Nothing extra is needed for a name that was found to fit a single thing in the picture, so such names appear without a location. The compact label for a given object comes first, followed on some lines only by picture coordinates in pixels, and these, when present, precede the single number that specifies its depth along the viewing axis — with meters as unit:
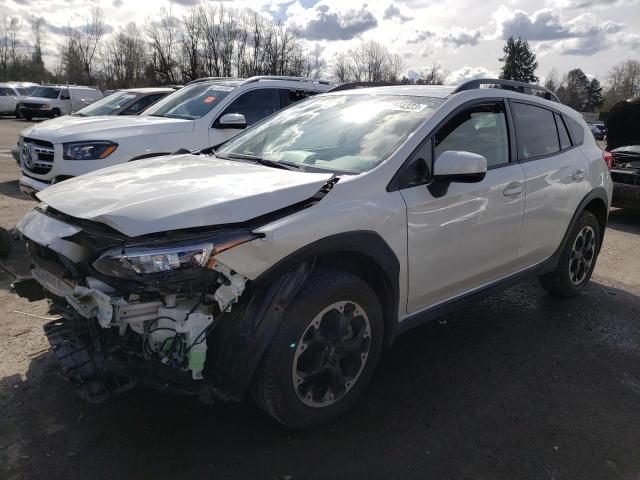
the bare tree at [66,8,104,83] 65.25
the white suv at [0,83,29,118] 31.17
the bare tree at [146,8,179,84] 49.19
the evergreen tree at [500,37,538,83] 76.94
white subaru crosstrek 2.47
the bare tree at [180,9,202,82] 49.44
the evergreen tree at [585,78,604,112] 84.75
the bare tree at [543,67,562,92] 78.74
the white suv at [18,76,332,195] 6.49
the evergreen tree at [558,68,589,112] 83.50
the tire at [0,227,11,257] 5.40
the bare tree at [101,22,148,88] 61.60
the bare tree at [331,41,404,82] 57.88
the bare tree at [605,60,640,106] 74.38
